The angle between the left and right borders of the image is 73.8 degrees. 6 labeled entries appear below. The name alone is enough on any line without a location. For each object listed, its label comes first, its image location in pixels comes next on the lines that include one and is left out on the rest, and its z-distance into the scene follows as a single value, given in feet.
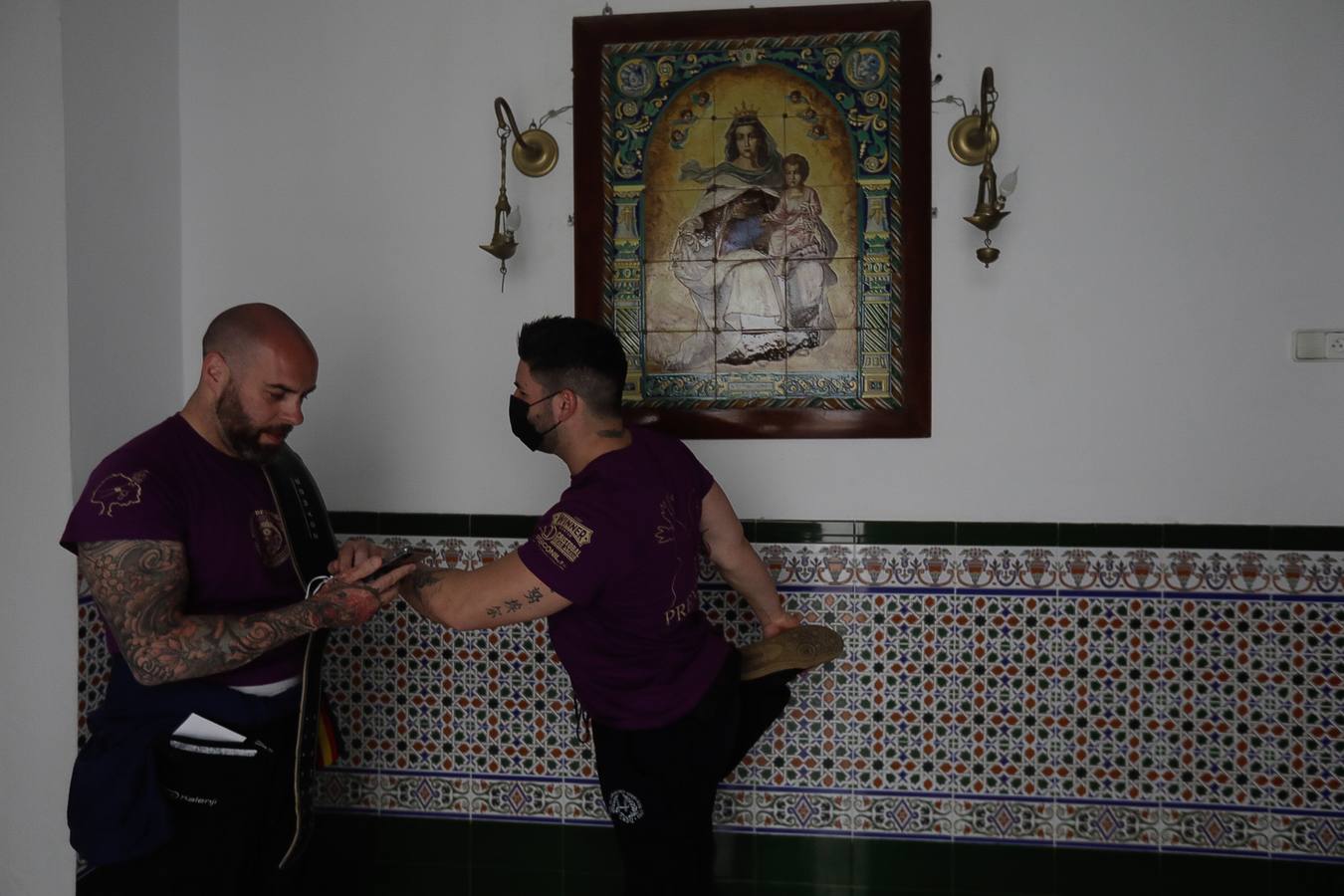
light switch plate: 8.09
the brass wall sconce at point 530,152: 8.72
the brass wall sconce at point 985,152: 7.91
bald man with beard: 5.64
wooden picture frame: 8.45
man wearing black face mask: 6.23
